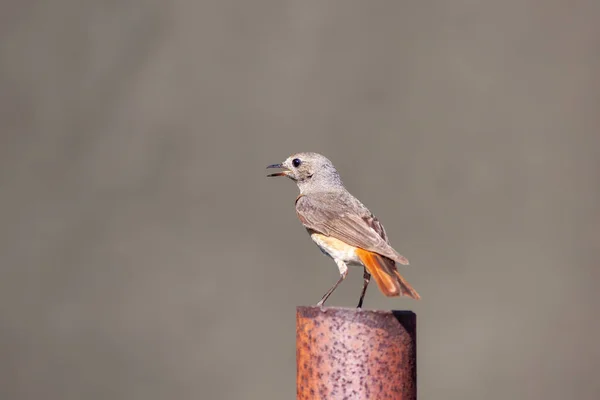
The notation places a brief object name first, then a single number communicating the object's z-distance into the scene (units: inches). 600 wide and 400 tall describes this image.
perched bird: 246.4
